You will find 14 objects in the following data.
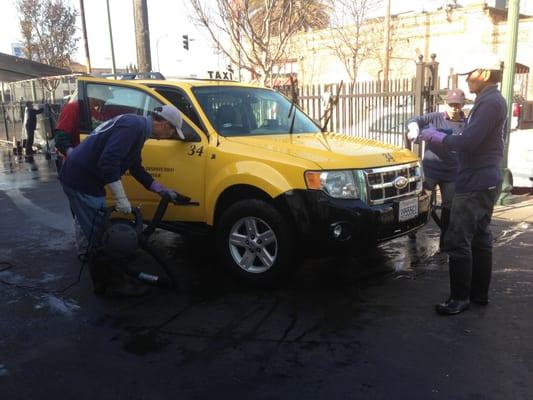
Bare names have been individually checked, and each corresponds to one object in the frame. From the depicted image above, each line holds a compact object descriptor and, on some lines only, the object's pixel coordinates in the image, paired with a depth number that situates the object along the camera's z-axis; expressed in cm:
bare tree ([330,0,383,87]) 2581
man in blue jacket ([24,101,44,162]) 1523
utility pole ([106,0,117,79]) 2216
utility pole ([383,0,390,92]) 2470
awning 1969
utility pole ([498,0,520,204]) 775
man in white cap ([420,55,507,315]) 380
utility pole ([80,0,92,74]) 2682
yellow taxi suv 440
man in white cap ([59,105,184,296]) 434
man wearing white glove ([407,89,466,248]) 555
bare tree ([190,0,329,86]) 1248
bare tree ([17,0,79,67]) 3334
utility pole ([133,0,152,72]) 1271
